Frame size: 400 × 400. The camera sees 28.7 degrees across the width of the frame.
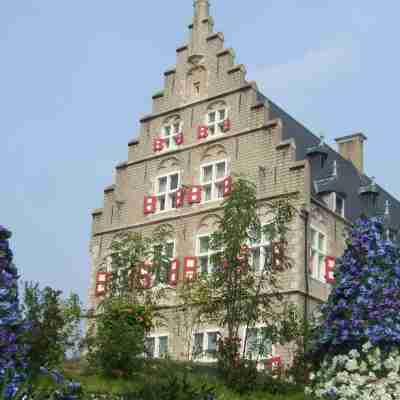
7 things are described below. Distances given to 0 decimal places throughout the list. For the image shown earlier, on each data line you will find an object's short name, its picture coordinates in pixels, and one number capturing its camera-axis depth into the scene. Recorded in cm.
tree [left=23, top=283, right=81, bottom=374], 1344
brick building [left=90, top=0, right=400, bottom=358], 2783
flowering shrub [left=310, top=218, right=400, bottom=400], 1420
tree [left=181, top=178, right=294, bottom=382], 1931
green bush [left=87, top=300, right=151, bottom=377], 1747
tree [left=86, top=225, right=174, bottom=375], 1759
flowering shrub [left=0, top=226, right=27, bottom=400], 1055
